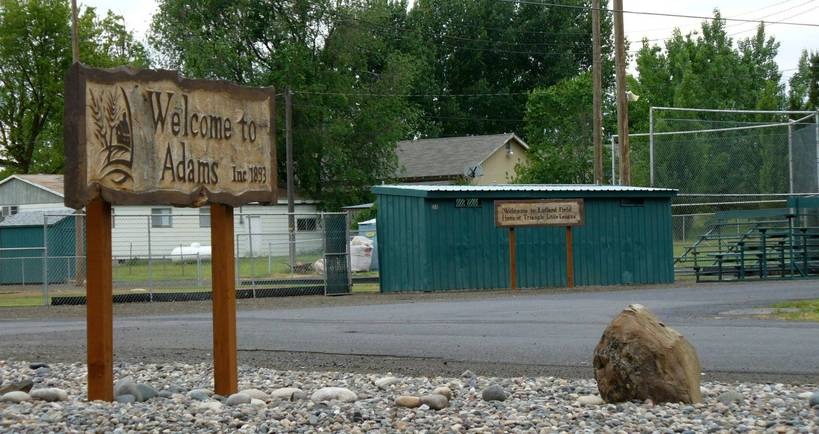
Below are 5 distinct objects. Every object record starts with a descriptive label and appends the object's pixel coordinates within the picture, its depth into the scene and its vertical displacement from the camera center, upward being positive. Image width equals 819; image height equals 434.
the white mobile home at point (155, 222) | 39.16 +1.20
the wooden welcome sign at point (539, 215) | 30.45 +0.76
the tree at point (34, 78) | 66.38 +9.90
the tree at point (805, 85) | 62.90 +9.14
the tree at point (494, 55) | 78.31 +12.53
